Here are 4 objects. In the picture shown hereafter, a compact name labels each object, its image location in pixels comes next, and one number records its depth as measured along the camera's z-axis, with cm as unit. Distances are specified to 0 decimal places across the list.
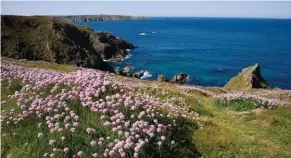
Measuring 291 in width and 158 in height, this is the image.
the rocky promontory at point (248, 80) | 4067
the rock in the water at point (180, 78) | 6681
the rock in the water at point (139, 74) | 7216
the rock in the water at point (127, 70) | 7659
